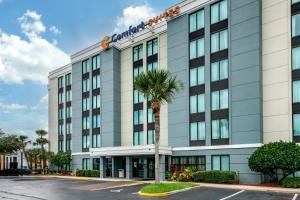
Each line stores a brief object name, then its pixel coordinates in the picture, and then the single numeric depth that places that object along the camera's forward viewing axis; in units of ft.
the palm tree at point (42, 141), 167.34
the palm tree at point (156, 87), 74.20
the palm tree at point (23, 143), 173.03
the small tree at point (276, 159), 73.44
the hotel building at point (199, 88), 84.02
